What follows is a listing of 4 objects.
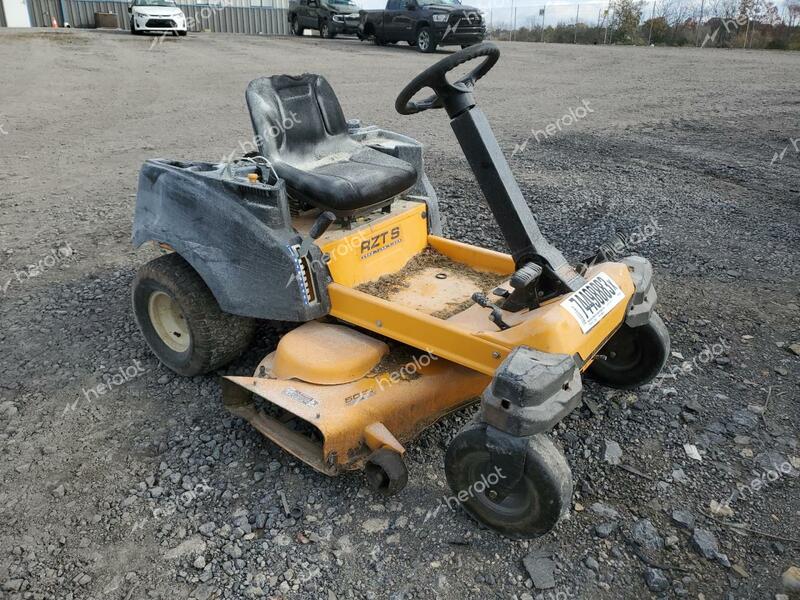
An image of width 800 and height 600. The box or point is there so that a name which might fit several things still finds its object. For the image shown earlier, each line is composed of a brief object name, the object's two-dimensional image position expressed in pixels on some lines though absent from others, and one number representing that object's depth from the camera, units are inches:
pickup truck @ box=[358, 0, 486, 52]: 589.0
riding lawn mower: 93.2
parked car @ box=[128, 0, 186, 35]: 676.1
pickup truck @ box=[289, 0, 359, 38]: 753.0
